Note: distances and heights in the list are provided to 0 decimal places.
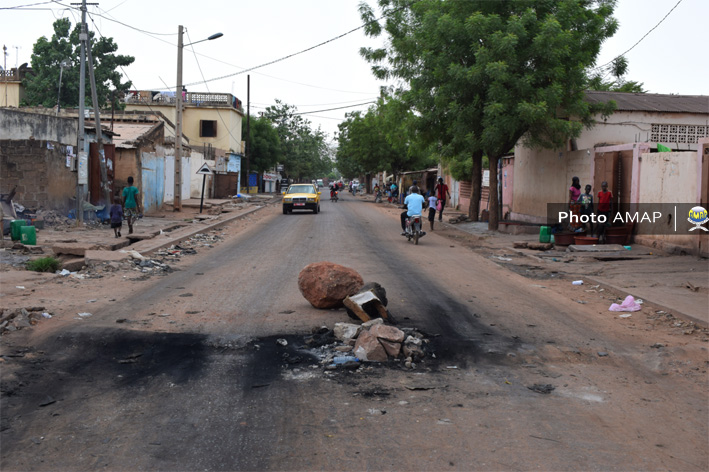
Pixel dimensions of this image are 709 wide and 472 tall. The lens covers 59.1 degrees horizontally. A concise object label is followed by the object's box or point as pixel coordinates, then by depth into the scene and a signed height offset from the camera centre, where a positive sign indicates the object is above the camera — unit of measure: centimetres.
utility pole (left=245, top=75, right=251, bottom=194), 5522 +824
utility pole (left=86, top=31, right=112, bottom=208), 2086 +151
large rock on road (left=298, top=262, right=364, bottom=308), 819 -109
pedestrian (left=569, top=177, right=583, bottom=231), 1802 +10
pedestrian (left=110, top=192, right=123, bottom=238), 1678 -51
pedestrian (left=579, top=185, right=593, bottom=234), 1725 +5
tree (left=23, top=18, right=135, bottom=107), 4728 +974
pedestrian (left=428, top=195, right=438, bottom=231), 2369 -7
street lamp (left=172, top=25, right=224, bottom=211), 2733 +379
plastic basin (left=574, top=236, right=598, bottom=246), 1680 -88
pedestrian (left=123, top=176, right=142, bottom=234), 1779 -19
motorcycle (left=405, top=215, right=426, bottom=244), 1847 -72
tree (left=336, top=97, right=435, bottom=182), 5772 +517
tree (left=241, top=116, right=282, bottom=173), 6512 +588
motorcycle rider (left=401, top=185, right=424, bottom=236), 1852 -1
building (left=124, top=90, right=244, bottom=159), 5592 +721
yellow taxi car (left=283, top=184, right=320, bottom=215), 3297 +3
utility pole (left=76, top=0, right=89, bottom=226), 1933 +164
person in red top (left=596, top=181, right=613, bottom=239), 1692 +7
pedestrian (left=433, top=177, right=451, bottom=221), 2720 +55
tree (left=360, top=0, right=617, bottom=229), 1912 +442
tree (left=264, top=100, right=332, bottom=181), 8006 +856
